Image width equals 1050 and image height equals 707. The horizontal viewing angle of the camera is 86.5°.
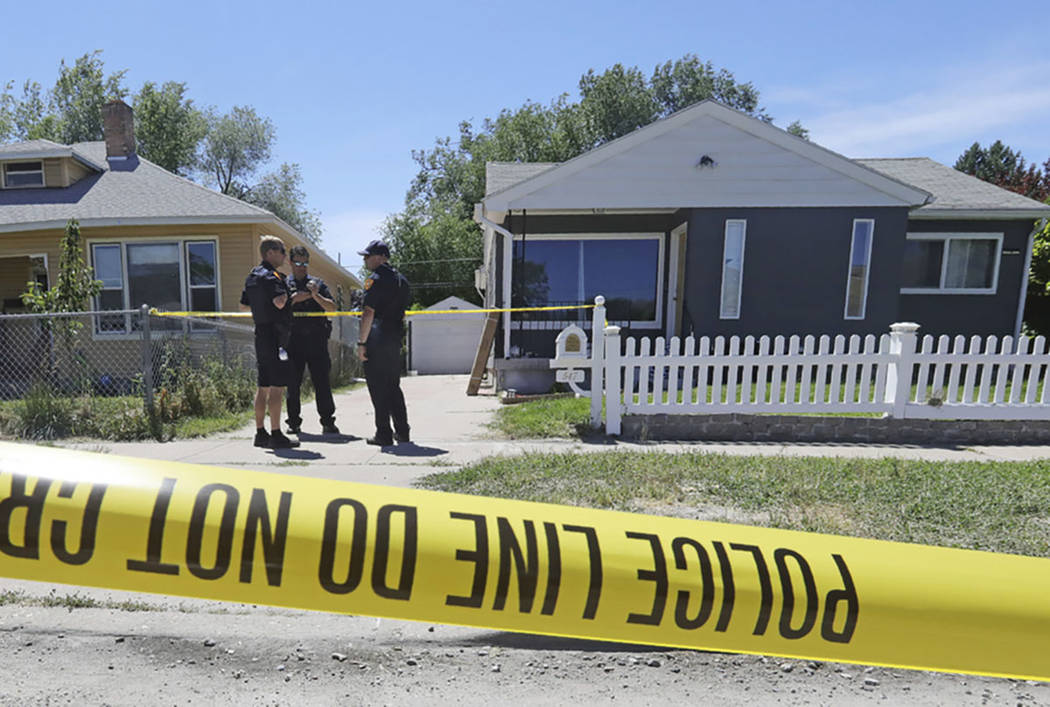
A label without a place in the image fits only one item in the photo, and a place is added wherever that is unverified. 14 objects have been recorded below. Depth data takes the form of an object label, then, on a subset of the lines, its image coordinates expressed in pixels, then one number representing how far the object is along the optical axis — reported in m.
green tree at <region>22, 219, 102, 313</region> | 8.48
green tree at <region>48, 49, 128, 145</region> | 32.03
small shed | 21.39
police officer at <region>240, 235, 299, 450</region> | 5.20
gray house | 10.41
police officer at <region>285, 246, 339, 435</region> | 5.91
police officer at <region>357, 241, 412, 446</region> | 5.42
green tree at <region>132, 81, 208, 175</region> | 31.75
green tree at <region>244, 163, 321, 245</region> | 40.59
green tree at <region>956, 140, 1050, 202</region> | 40.38
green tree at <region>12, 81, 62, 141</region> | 30.84
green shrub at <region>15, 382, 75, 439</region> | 6.29
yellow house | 11.99
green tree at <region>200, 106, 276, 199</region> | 38.50
